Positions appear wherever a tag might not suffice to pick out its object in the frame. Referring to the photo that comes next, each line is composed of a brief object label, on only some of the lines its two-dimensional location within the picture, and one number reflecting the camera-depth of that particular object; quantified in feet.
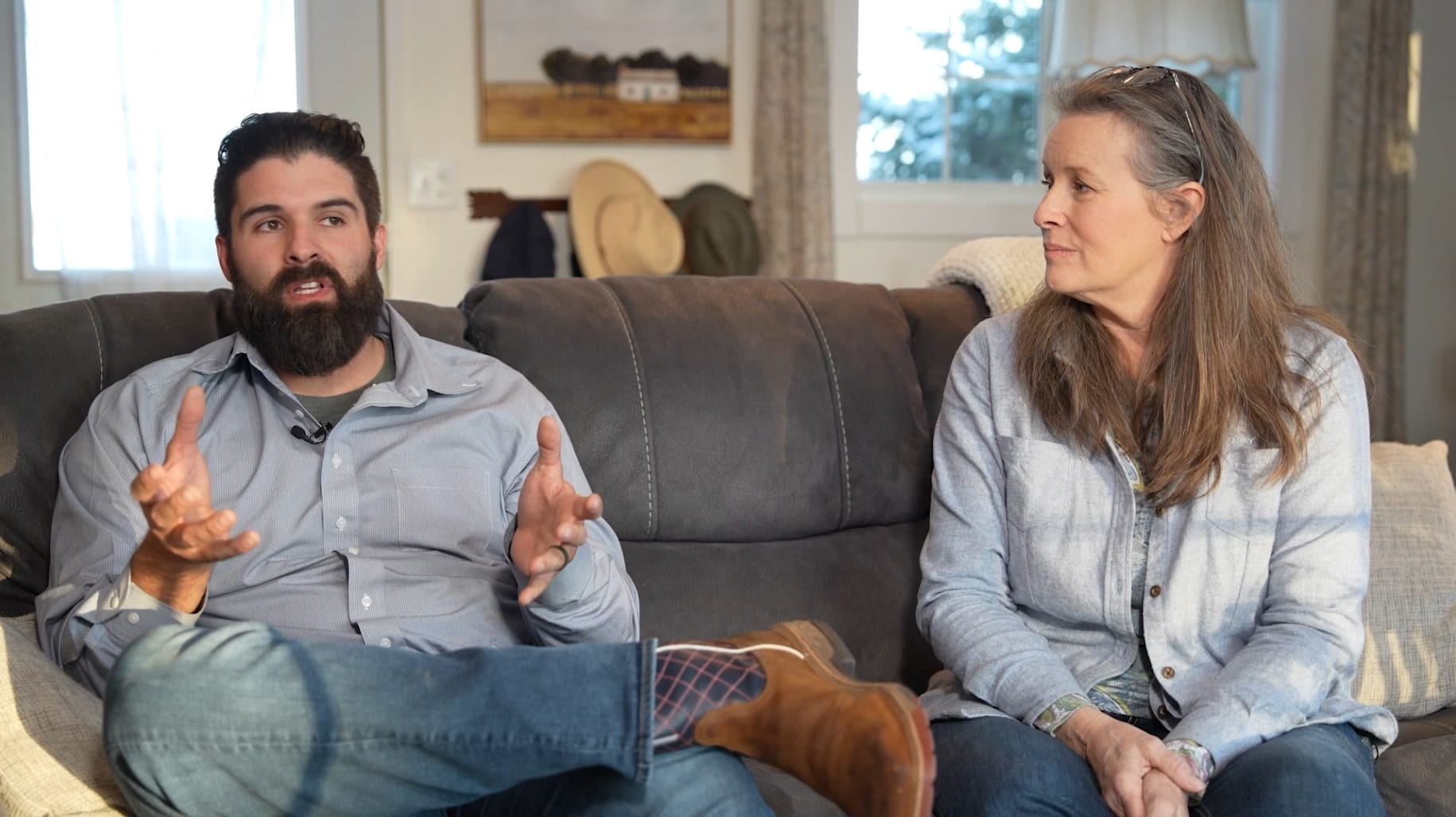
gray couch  6.14
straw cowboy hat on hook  12.82
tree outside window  14.64
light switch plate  13.03
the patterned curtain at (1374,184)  14.90
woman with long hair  5.08
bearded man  4.03
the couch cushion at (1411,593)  6.09
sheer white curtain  12.24
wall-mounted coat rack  13.20
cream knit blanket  7.29
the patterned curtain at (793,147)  13.58
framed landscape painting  13.11
